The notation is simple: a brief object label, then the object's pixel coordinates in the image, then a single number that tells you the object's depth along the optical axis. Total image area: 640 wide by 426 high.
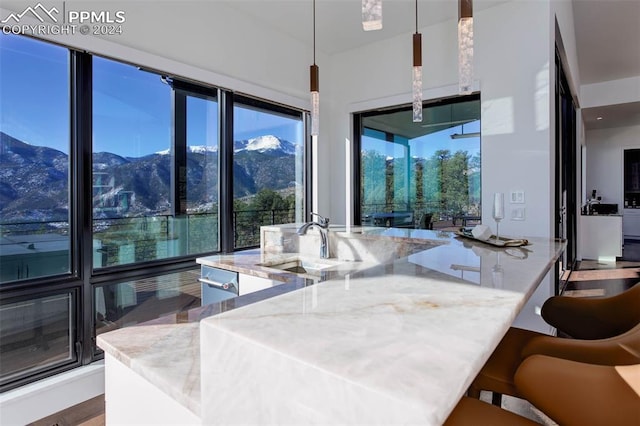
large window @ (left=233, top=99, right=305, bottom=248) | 3.60
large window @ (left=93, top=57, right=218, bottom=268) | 2.63
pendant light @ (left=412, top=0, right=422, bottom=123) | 2.19
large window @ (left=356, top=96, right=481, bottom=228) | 3.62
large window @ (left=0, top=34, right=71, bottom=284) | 2.24
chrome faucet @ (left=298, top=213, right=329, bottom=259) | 2.38
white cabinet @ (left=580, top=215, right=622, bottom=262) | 6.31
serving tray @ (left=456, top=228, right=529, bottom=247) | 1.87
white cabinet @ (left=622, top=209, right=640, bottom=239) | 8.97
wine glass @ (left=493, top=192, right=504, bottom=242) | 1.99
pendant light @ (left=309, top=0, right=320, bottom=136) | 2.64
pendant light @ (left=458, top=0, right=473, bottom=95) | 1.76
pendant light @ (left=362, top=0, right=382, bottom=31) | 1.54
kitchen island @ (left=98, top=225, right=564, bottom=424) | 0.48
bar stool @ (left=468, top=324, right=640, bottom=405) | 0.98
